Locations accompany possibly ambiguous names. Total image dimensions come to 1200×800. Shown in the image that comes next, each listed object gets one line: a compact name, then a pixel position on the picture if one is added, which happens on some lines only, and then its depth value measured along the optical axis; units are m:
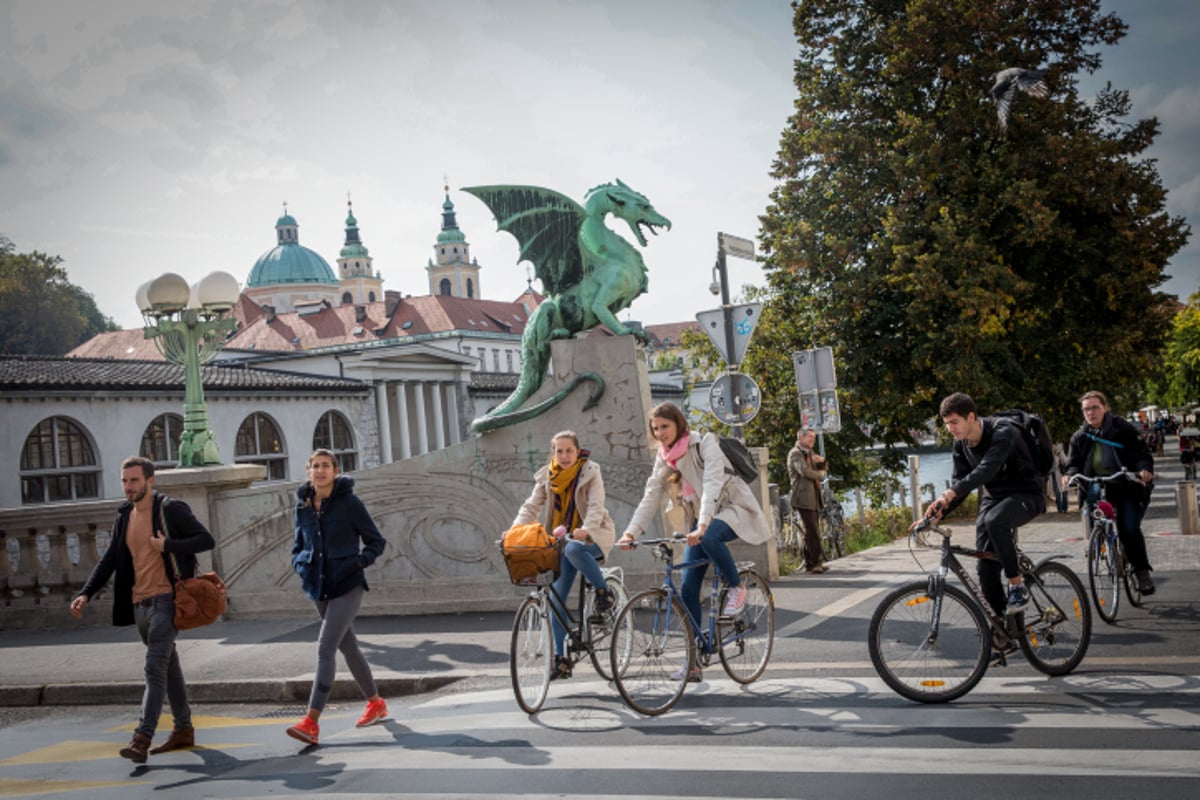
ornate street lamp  14.71
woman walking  7.18
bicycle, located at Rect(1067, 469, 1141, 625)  8.76
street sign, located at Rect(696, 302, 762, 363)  14.76
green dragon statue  12.88
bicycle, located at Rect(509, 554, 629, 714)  7.10
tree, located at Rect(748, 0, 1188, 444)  23.58
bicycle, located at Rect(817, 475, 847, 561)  18.11
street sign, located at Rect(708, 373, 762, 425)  14.53
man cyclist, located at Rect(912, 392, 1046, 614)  6.87
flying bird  19.81
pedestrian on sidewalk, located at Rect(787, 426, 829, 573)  14.59
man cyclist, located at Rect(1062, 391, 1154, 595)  9.27
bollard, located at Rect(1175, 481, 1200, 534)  15.21
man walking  7.22
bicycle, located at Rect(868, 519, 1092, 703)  6.56
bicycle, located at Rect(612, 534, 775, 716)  6.83
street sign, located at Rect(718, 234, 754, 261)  14.41
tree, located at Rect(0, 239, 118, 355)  84.25
